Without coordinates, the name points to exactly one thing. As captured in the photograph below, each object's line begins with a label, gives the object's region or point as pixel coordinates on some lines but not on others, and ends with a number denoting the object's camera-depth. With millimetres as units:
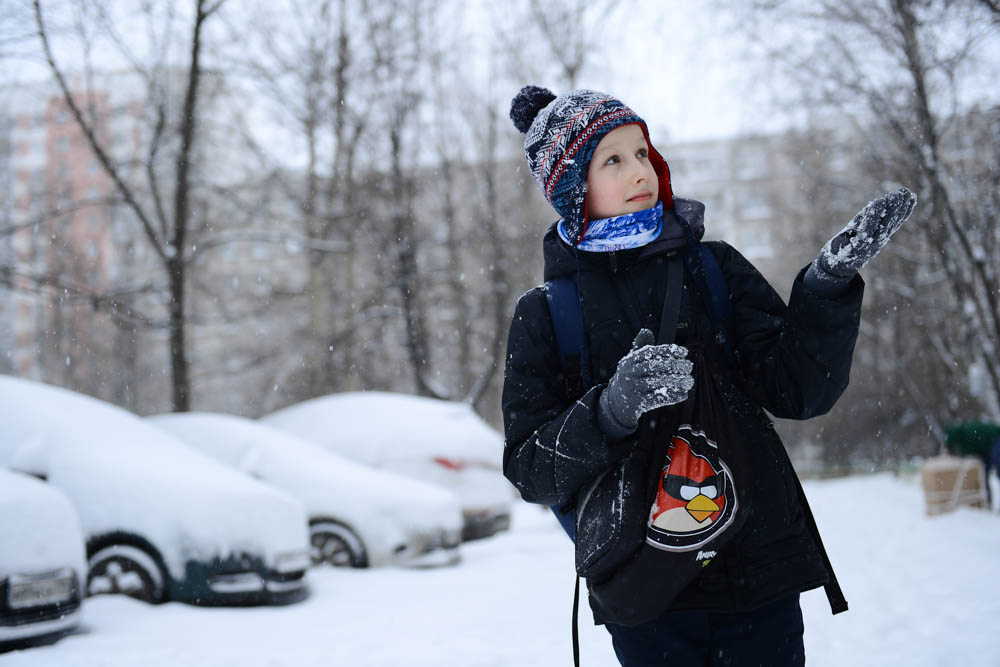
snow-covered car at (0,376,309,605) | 5766
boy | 1646
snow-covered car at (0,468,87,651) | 4590
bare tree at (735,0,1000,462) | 8680
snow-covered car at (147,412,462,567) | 7539
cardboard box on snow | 10562
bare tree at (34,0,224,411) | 11305
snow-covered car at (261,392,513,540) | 9047
